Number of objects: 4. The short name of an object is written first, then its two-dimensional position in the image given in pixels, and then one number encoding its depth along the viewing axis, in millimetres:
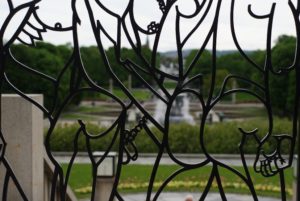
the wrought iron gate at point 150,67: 2455
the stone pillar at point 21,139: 2729
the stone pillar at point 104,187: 5168
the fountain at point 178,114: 22859
